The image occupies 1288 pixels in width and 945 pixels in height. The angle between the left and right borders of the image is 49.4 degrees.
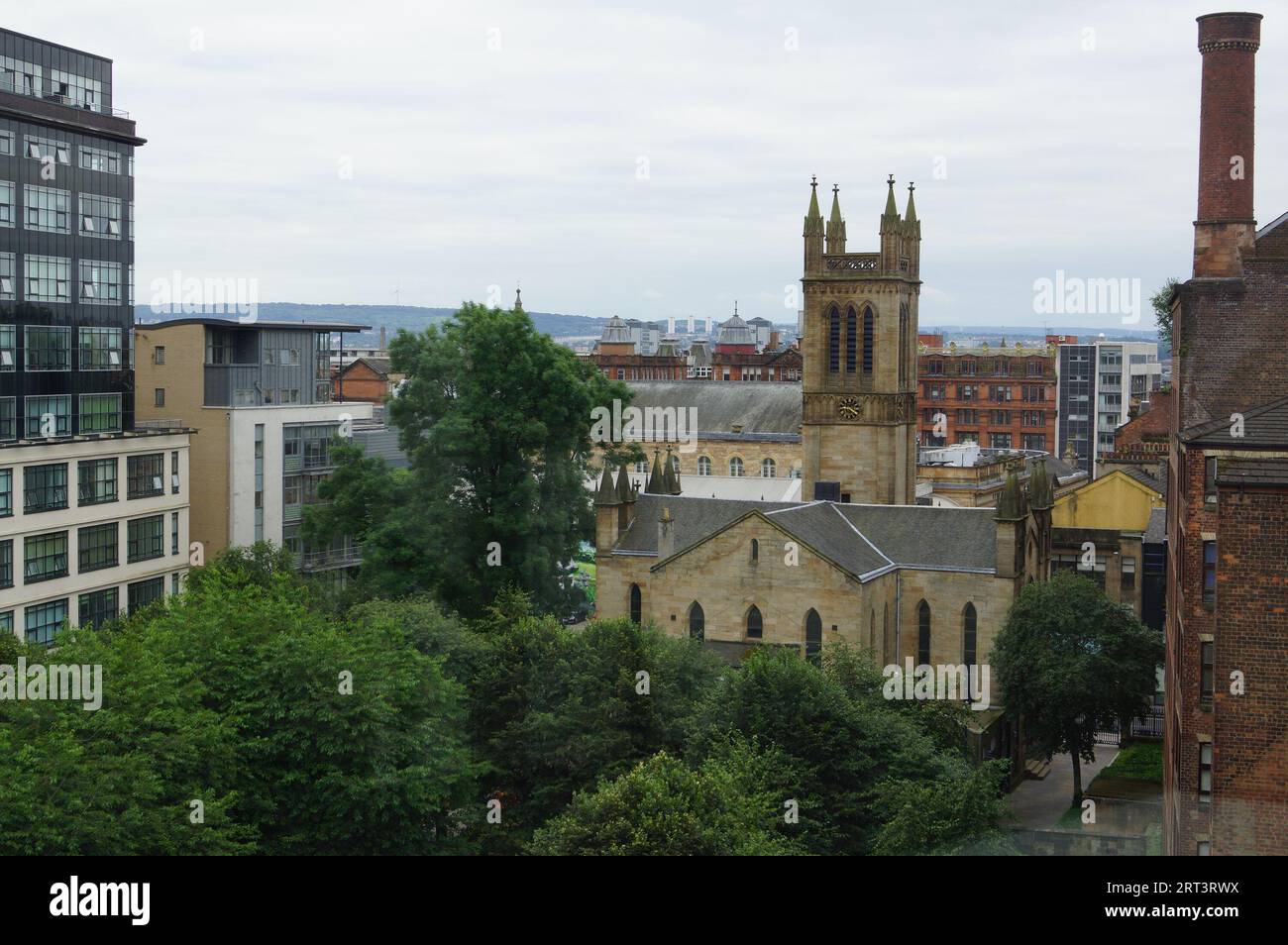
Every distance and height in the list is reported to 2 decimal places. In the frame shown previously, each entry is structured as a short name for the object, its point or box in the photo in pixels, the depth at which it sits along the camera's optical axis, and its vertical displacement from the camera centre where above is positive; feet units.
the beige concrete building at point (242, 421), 247.09 +1.38
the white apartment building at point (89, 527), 197.98 -15.33
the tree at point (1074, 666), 171.01 -27.97
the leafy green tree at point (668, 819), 99.55 -28.54
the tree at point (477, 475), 204.33 -6.77
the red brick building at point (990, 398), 566.77 +15.87
